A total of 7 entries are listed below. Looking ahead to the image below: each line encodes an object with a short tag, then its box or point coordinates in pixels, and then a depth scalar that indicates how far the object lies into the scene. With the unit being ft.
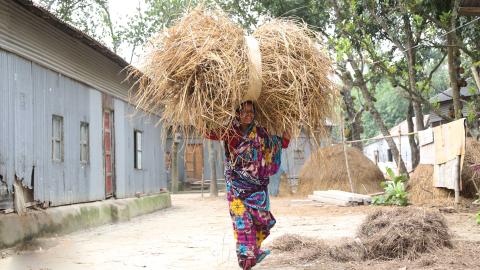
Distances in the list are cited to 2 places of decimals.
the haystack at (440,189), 35.29
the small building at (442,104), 80.69
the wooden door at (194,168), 92.79
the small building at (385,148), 125.37
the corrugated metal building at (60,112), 24.67
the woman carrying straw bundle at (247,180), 14.61
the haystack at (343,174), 56.75
